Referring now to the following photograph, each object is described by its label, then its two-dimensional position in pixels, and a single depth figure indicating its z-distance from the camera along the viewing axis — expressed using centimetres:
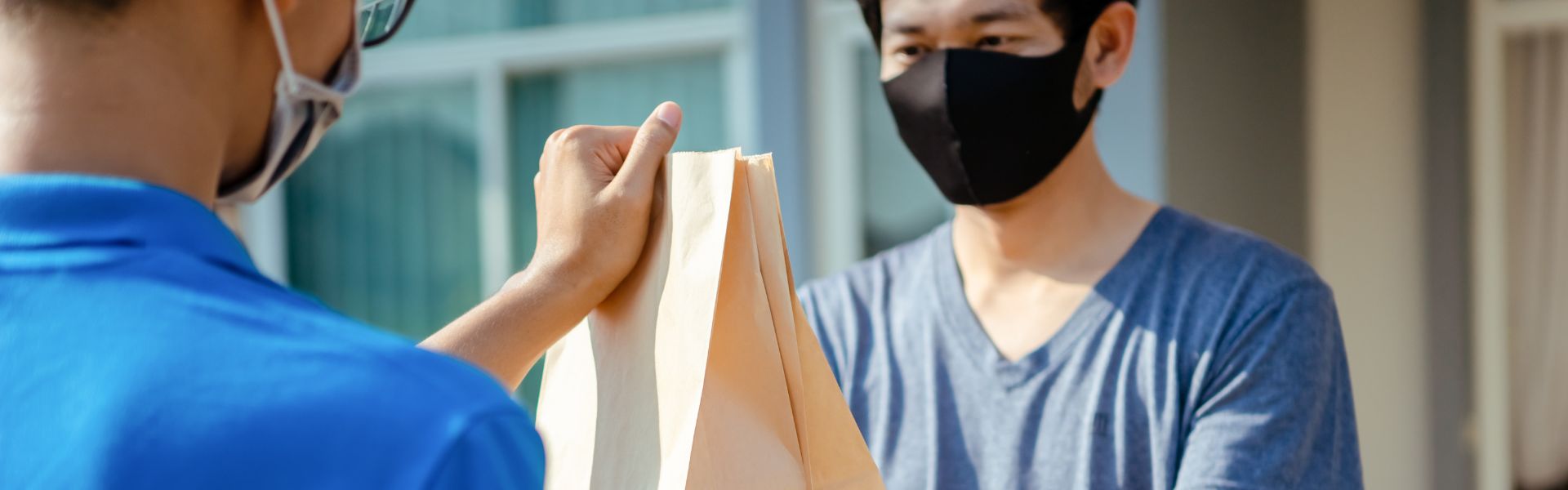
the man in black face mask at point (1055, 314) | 150
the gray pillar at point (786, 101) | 342
